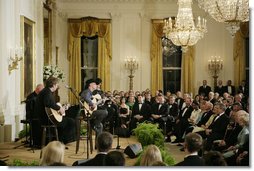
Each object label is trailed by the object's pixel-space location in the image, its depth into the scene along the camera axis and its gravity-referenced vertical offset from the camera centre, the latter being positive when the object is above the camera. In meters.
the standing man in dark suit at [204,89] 13.71 -0.57
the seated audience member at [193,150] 4.26 -0.81
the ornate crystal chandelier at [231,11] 6.83 +1.01
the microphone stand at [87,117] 6.94 -0.75
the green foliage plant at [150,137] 7.68 -1.20
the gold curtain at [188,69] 14.07 +0.09
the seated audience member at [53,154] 4.10 -0.80
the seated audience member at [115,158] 3.94 -0.82
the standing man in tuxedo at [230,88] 13.11 -0.52
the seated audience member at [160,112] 10.16 -0.98
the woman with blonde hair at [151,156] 4.21 -0.85
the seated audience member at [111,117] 8.90 -0.97
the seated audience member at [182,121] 9.34 -1.13
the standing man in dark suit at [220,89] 13.38 -0.56
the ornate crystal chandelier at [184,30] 10.10 +1.02
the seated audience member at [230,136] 6.27 -1.01
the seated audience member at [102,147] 4.29 -0.77
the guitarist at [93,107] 7.23 -0.61
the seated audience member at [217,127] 6.97 -0.94
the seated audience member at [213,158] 4.05 -0.84
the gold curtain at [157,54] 14.24 +0.61
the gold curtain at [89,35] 14.31 +0.93
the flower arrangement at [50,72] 11.76 +0.00
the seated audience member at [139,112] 10.46 -1.02
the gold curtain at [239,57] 12.93 +0.46
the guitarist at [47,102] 7.08 -0.52
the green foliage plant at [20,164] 5.76 -1.27
